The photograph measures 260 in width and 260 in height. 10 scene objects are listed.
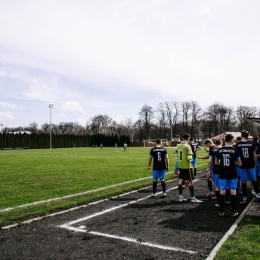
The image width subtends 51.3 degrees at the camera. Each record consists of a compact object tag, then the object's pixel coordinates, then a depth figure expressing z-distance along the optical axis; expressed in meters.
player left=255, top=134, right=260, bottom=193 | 9.01
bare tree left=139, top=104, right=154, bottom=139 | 97.19
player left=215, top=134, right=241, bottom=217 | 6.73
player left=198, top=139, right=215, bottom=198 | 8.78
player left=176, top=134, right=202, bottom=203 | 8.45
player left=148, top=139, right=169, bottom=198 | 9.27
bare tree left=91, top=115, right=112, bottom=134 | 119.62
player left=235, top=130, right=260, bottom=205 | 8.24
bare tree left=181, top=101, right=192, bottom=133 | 91.39
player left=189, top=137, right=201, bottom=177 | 12.67
